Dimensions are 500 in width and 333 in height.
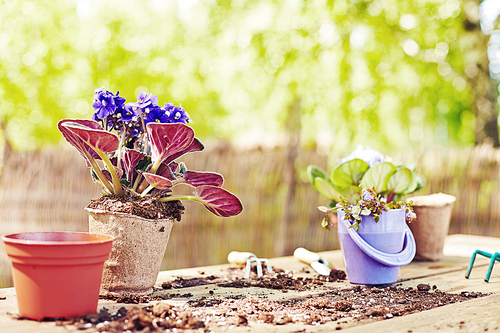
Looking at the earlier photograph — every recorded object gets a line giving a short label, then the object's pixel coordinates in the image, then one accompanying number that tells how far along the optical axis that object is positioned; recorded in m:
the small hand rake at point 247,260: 1.37
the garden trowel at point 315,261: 1.38
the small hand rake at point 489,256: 1.32
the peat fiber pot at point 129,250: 1.20
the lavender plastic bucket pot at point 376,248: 1.30
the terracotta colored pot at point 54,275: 1.08
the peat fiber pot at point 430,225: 1.49
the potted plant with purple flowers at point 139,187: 1.20
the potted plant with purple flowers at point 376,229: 1.30
